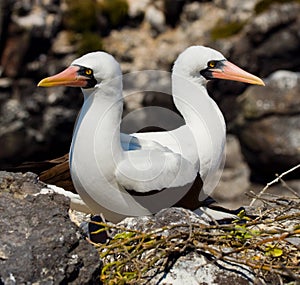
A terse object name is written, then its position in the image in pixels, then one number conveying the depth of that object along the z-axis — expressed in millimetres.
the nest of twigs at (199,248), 8797
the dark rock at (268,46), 47469
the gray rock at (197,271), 8703
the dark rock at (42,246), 7867
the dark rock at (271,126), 40250
